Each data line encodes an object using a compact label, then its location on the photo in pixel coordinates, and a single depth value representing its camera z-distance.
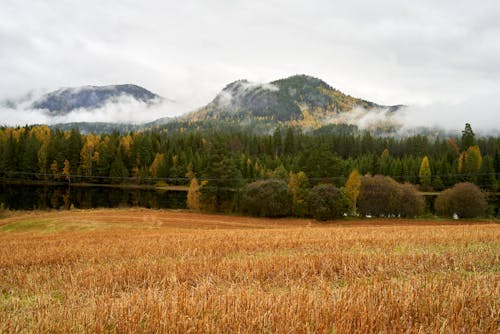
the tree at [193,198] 62.31
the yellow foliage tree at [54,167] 106.97
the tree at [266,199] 56.84
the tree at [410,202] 57.84
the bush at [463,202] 53.62
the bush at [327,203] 54.84
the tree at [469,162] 102.94
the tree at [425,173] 103.94
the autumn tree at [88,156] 111.75
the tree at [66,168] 108.81
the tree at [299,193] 60.03
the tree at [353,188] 60.72
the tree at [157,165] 115.75
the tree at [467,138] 111.06
